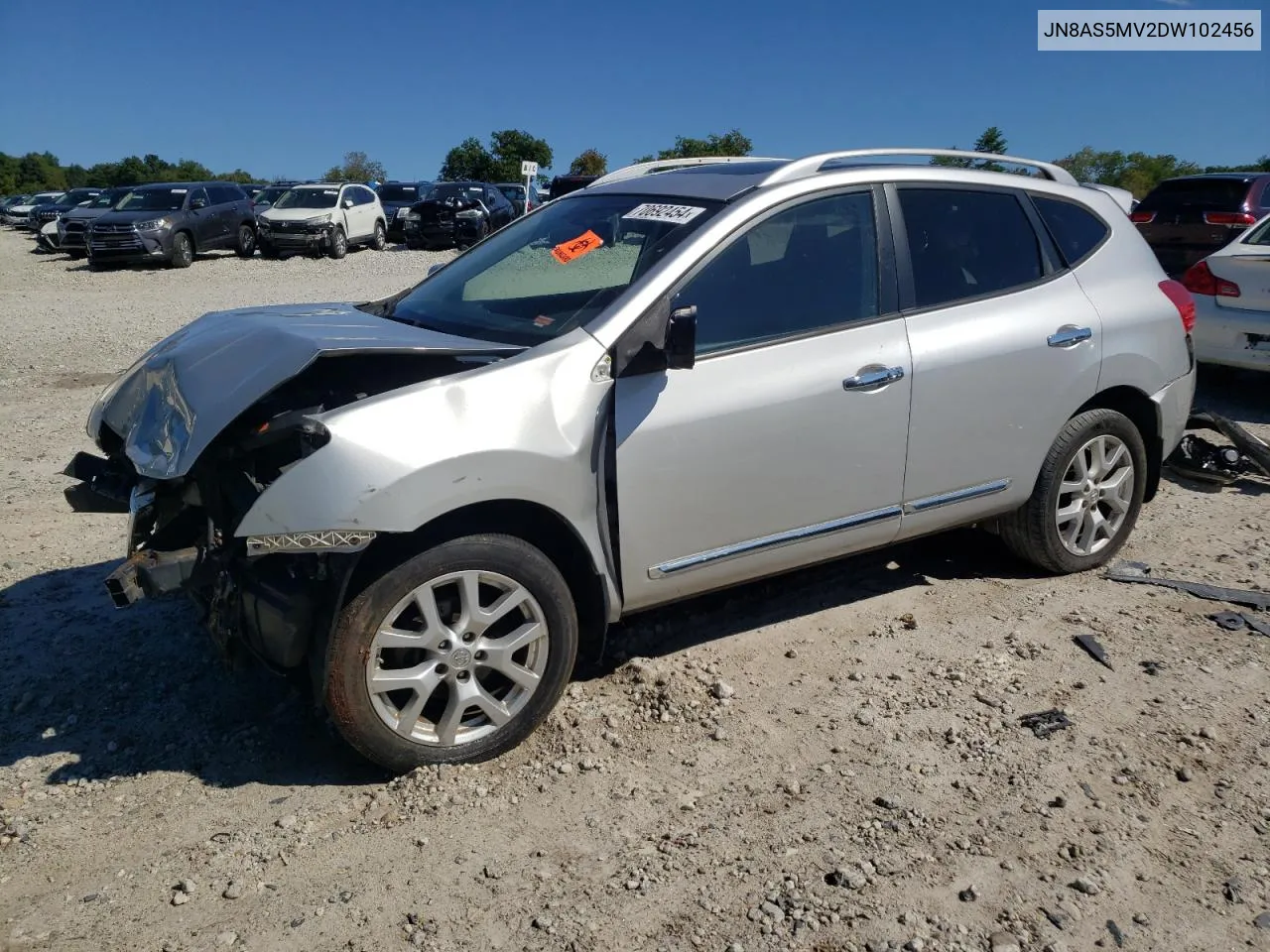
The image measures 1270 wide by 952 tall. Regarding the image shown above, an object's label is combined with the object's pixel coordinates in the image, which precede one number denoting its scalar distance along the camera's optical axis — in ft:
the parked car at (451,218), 84.17
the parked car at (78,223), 76.02
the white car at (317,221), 77.87
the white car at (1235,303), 26.03
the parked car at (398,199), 90.27
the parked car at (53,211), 90.38
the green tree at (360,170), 305.12
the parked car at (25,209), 136.56
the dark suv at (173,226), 69.77
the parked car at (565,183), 69.21
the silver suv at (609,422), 10.33
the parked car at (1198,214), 45.04
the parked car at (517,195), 86.94
